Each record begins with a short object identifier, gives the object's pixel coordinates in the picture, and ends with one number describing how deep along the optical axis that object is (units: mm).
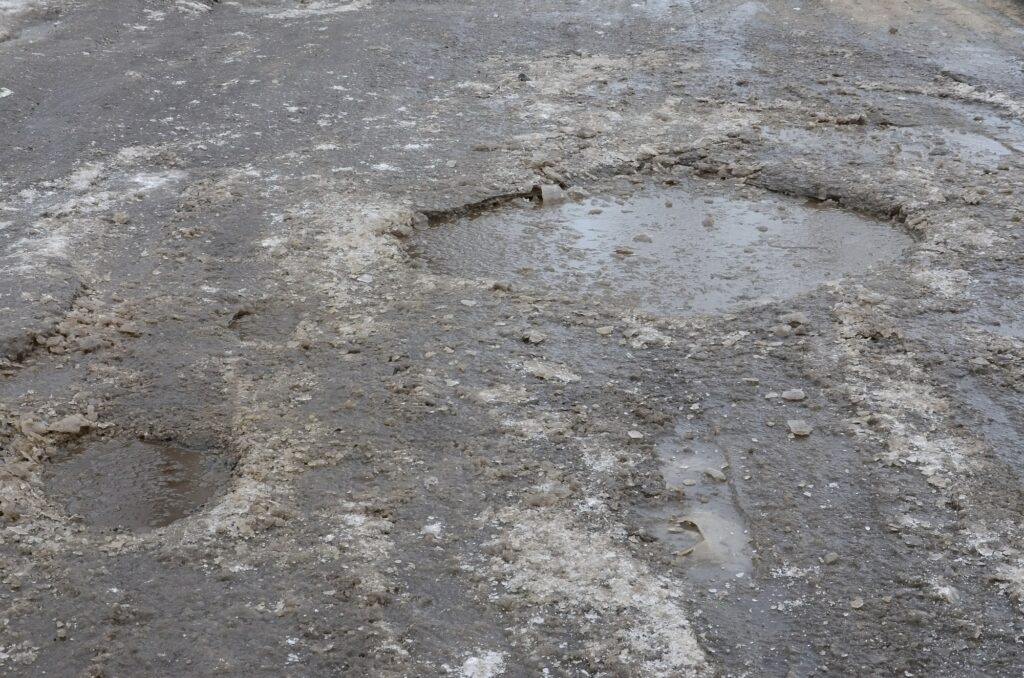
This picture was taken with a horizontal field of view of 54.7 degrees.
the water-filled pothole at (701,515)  3516
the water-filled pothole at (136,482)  3812
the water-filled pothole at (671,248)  5285
